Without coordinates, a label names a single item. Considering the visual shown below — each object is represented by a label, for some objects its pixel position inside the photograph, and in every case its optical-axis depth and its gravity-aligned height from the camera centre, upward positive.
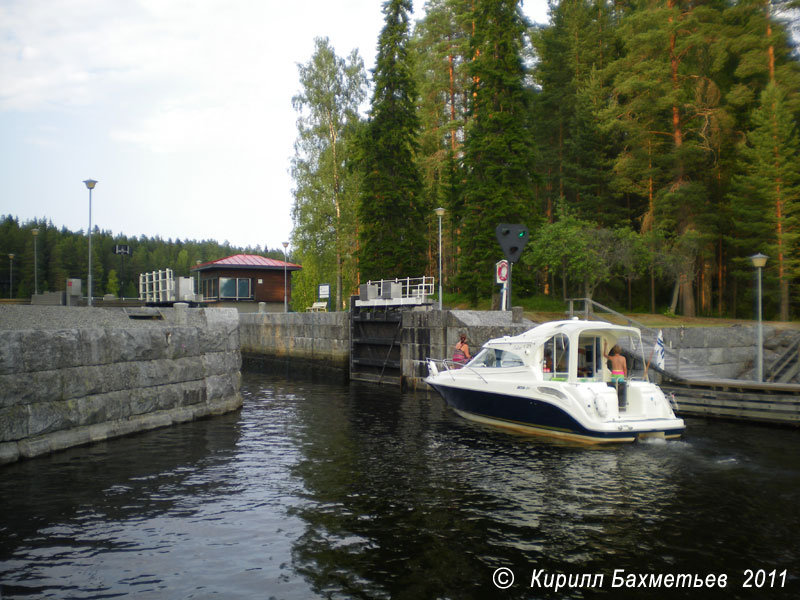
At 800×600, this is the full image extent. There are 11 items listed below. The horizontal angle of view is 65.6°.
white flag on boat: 17.64 -1.30
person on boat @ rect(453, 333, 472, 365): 19.84 -1.43
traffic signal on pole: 19.36 +2.21
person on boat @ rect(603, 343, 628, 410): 14.61 -1.51
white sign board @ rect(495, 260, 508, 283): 19.56 +1.19
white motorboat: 13.89 -1.92
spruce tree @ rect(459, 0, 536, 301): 35.00 +9.26
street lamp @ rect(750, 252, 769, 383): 18.55 -1.12
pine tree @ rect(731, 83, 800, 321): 30.42 +6.42
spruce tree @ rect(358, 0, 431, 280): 39.38 +9.09
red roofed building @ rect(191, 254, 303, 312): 49.84 +2.29
